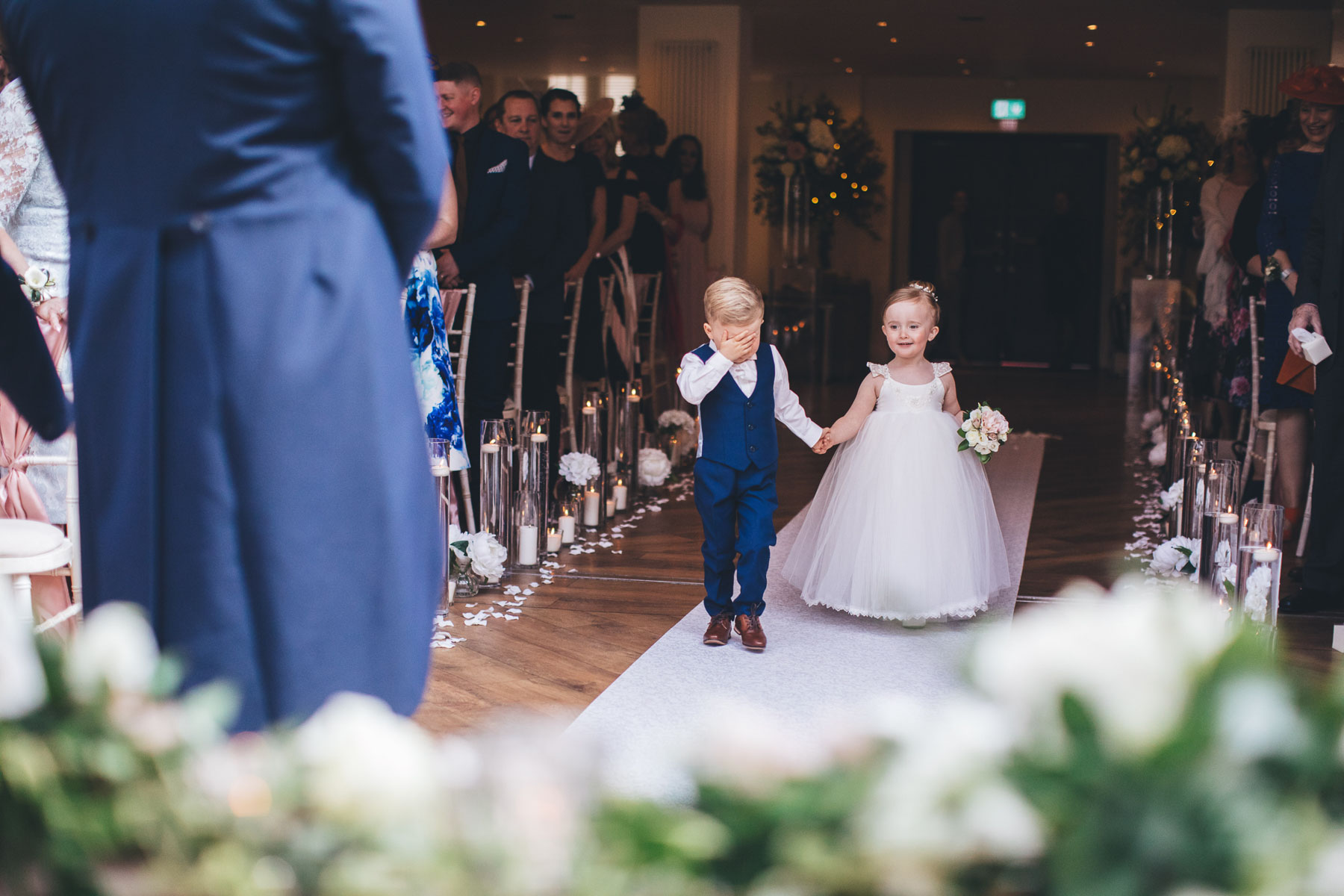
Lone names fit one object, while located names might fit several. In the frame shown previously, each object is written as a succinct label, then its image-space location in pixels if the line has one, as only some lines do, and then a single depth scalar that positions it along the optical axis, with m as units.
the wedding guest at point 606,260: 6.32
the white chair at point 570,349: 6.02
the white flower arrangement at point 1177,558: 4.43
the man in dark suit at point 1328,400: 4.14
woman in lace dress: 3.09
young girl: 3.97
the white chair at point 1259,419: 5.32
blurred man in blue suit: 1.31
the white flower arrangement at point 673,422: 6.87
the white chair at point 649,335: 7.40
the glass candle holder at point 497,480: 4.52
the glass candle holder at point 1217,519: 3.65
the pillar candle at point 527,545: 4.75
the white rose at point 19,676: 0.83
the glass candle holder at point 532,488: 4.73
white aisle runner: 2.94
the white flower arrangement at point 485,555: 4.33
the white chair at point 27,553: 2.57
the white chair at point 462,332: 4.64
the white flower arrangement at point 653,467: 6.29
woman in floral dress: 3.99
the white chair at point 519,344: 5.21
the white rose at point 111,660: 0.85
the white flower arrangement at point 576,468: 5.40
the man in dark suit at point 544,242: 5.36
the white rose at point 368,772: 0.74
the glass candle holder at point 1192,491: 4.29
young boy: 3.72
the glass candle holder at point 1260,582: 3.36
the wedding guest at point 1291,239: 4.80
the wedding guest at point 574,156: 5.93
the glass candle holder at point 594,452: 5.53
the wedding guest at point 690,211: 9.05
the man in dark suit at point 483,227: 4.63
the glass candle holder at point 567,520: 5.23
